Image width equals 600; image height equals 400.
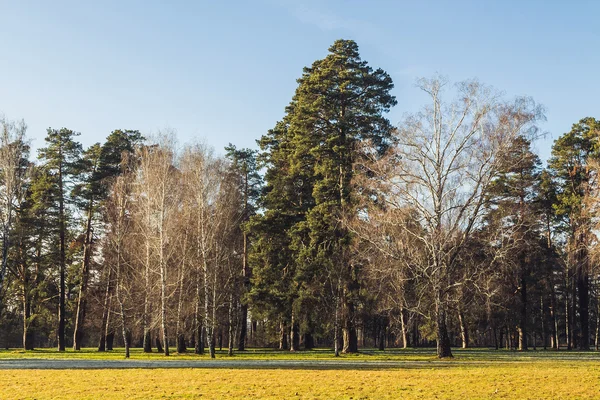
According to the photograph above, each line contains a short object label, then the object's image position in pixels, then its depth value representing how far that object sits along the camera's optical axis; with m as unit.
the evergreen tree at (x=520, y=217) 29.98
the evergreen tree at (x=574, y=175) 49.34
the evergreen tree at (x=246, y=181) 54.40
